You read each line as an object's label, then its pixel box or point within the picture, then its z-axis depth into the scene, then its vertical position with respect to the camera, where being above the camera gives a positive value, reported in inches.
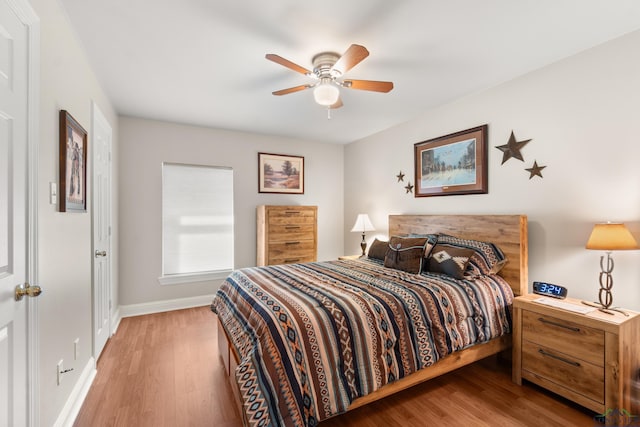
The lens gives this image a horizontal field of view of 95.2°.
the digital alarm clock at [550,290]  87.6 -24.2
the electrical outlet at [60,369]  66.7 -36.2
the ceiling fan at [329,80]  83.1 +39.5
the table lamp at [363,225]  164.9 -7.3
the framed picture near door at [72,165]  68.0 +12.3
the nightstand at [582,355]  69.3 -37.4
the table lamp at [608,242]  72.2 -7.7
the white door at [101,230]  96.7 -6.5
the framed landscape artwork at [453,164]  117.3 +21.2
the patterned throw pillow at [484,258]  99.3 -16.2
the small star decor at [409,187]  150.0 +12.7
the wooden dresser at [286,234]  159.9 -12.4
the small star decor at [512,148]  104.7 +23.3
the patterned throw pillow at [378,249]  129.8 -17.0
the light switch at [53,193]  63.0 +4.4
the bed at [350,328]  58.2 -28.4
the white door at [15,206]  45.7 +1.2
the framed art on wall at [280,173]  175.2 +24.1
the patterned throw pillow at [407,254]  107.0 -15.9
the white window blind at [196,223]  153.3 -5.5
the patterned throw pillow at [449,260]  97.7 -16.9
